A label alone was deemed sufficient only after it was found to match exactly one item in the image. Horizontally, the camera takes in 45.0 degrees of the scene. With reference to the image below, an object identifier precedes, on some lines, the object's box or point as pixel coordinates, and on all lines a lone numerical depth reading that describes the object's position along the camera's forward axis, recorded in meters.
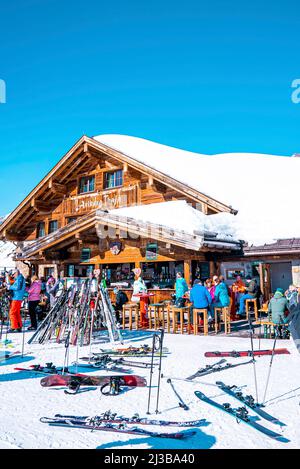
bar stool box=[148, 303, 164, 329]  10.68
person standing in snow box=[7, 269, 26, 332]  10.47
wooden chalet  13.65
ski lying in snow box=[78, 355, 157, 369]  6.55
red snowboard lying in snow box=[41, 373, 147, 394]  5.32
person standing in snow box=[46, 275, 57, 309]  12.08
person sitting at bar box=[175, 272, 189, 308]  11.12
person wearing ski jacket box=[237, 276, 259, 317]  12.69
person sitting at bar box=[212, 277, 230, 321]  10.39
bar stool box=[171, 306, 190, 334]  10.23
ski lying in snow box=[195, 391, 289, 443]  3.45
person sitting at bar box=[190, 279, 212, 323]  9.88
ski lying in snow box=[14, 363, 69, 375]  6.02
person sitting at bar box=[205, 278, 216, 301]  11.35
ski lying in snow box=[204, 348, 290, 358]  7.15
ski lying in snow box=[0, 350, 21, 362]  7.34
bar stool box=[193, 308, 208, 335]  9.91
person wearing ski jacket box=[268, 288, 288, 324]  8.59
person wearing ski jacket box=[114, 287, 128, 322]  12.56
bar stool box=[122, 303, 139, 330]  11.24
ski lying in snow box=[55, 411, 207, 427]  3.79
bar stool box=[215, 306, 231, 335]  10.05
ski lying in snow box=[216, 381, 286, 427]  3.89
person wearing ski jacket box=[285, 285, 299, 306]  9.27
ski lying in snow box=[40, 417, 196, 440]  3.50
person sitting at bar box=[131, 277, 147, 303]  11.94
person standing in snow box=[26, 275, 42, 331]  11.11
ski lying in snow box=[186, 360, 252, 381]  5.79
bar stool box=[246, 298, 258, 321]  12.05
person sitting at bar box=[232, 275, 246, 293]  13.60
